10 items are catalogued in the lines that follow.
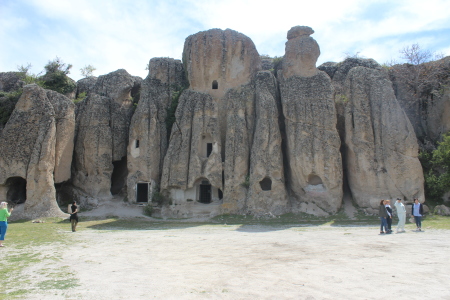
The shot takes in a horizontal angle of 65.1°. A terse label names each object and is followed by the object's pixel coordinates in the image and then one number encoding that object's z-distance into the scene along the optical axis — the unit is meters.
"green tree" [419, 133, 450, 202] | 19.57
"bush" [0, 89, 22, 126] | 23.96
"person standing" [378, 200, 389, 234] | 13.01
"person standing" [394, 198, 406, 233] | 13.16
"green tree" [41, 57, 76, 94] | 27.46
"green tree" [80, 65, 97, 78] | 37.12
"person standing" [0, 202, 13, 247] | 10.64
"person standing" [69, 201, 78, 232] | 15.28
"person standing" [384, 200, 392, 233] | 13.06
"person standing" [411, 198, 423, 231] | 13.40
